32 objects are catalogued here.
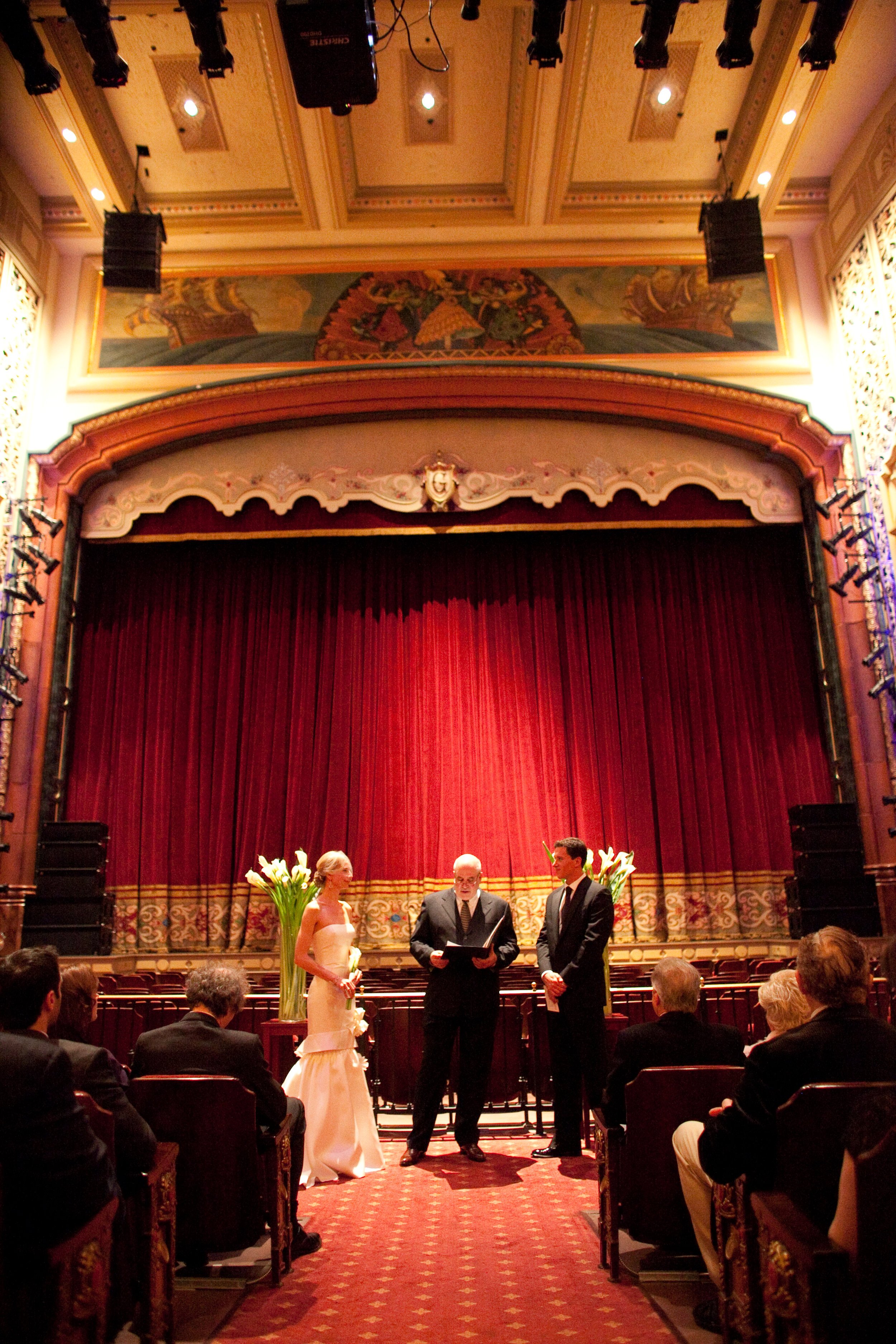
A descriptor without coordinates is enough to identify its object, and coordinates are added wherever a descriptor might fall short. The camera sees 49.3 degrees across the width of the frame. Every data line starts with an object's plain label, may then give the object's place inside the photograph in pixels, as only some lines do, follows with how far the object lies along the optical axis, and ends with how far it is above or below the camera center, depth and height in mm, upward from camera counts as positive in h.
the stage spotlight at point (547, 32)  6367 +5705
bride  4523 -617
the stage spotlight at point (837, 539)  8922 +3359
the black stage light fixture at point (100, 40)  6301 +5730
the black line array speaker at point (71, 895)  8758 +319
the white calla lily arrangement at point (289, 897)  5215 +154
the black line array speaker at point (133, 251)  9078 +6155
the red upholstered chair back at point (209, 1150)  2922 -657
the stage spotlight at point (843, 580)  8672 +2910
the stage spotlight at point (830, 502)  9258 +3823
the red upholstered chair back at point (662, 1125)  2973 -616
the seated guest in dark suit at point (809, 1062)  2285 -340
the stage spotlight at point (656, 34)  6289 +5618
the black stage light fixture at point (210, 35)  6324 +5725
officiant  4844 -474
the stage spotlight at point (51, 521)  9094 +3730
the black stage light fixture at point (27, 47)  6309 +5718
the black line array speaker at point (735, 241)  9125 +6124
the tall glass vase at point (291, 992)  5105 -340
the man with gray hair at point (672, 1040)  3166 -393
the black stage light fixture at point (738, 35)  6449 +5723
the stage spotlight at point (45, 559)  8820 +3285
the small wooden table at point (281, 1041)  4859 -610
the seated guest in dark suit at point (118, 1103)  2494 -430
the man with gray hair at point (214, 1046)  3098 -368
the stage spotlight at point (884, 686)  8453 +1907
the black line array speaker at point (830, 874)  8570 +334
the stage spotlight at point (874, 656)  8664 +2213
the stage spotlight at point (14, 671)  8648 +2253
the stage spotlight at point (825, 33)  6406 +5676
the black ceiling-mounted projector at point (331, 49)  5891 +5239
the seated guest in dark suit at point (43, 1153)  2018 -454
